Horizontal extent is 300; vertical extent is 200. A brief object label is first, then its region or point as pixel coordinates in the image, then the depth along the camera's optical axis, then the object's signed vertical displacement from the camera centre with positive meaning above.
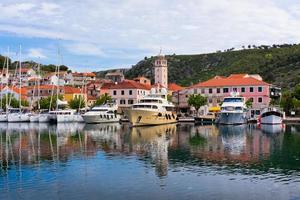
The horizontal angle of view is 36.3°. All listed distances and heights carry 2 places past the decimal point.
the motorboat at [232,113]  83.06 -1.14
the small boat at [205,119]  91.94 -2.47
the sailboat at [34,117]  95.81 -2.06
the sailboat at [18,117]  96.44 -2.05
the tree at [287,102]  97.94 +0.87
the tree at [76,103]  111.44 +1.00
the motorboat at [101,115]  91.62 -1.60
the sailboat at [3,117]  97.12 -2.16
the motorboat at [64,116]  94.75 -1.85
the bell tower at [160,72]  134.38 +10.32
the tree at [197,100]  103.19 +1.53
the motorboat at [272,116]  81.69 -1.68
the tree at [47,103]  110.81 +1.04
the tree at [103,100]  112.00 +1.74
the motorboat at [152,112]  78.94 -0.86
